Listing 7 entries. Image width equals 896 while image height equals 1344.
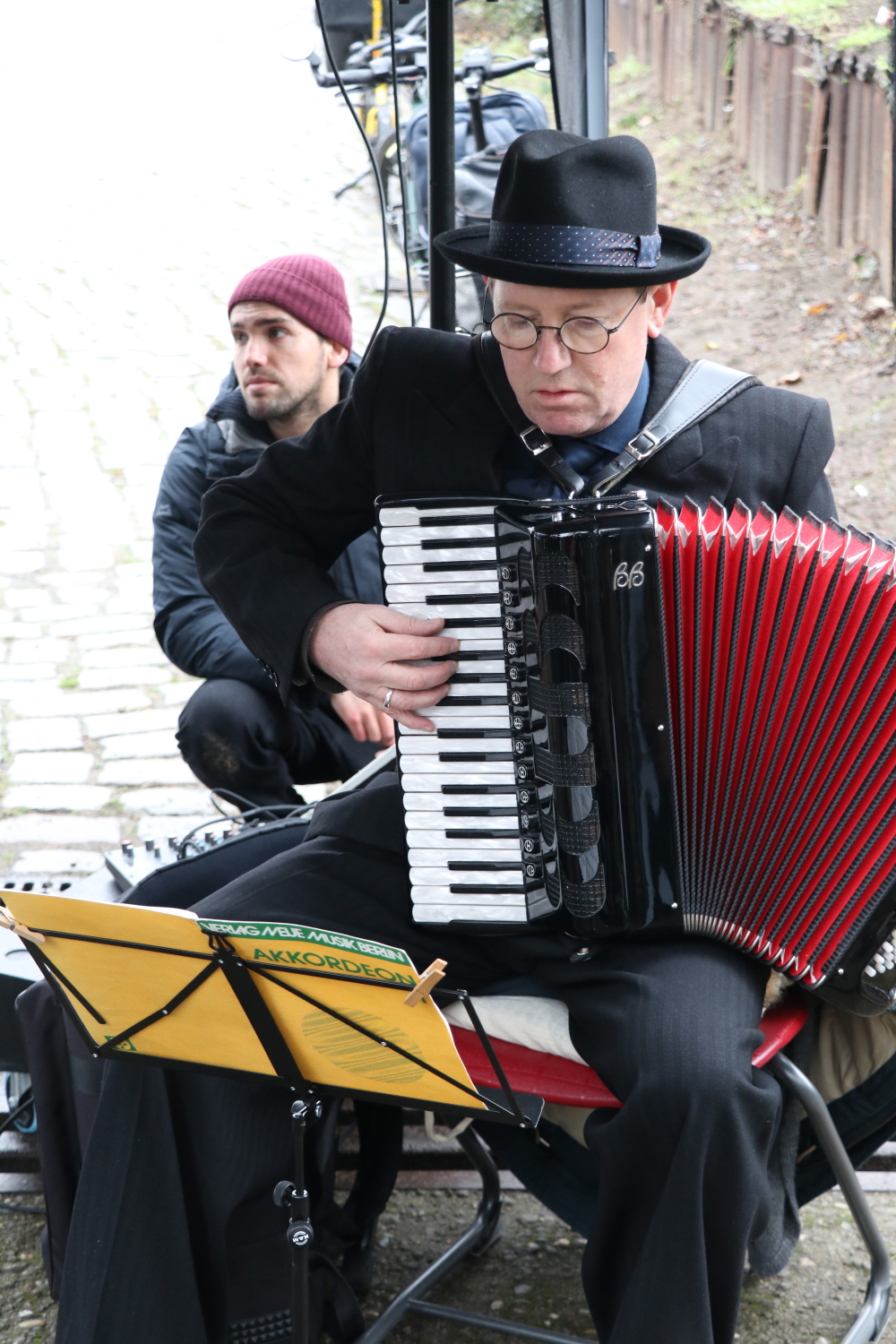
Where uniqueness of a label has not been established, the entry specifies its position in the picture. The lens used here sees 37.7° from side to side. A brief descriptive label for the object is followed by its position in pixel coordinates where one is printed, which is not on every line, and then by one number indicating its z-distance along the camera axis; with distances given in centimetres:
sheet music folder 145
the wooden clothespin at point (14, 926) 157
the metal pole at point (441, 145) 251
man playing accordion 165
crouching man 293
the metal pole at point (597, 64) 267
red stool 174
